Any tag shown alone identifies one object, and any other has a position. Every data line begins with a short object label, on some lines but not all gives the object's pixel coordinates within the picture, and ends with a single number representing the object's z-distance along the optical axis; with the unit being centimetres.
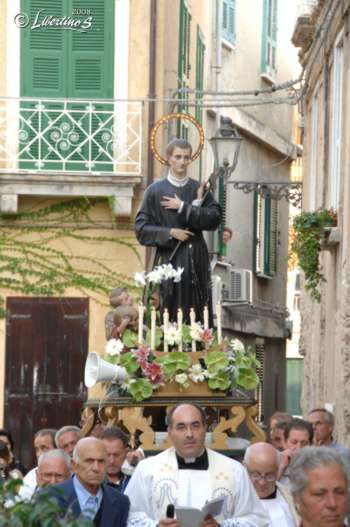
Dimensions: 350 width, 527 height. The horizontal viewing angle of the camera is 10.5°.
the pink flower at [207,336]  1447
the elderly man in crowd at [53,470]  1202
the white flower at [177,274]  1518
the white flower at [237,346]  1457
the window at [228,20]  3328
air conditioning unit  3153
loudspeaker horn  1420
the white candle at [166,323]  1446
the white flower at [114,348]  1438
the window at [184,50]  2788
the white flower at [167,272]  1513
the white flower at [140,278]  1490
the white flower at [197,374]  1427
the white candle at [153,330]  1436
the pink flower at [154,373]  1416
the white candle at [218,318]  1434
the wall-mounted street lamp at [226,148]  2397
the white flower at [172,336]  1441
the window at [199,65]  3023
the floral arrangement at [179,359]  1421
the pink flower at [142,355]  1421
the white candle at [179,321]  1448
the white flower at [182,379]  1421
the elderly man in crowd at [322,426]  1571
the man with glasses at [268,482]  1177
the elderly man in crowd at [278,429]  1571
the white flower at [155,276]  1510
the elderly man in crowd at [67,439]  1471
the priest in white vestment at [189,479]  1112
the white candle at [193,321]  1451
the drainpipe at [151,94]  2612
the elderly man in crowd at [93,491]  1055
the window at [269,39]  3684
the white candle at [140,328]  1430
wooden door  2589
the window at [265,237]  3538
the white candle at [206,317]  1470
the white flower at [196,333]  1448
